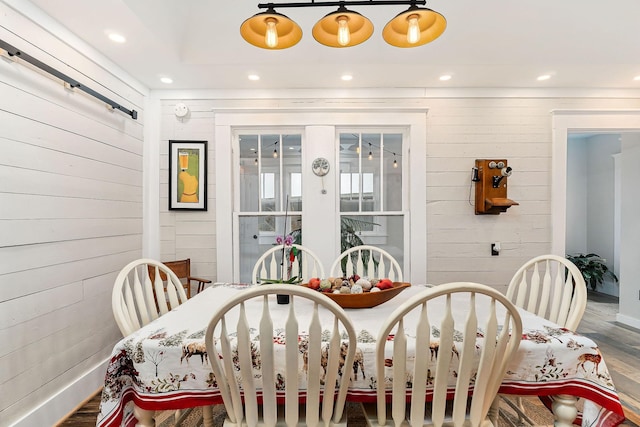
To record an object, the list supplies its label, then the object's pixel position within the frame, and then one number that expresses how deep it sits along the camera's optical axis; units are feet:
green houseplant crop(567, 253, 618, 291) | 15.47
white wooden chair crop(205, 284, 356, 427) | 3.21
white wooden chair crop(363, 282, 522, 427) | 3.32
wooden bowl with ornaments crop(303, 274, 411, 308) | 5.05
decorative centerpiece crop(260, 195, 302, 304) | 5.46
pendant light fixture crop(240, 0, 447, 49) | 4.56
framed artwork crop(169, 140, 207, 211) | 9.50
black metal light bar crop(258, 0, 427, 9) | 4.50
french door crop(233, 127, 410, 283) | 9.77
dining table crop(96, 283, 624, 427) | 3.76
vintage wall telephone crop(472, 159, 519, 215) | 9.12
